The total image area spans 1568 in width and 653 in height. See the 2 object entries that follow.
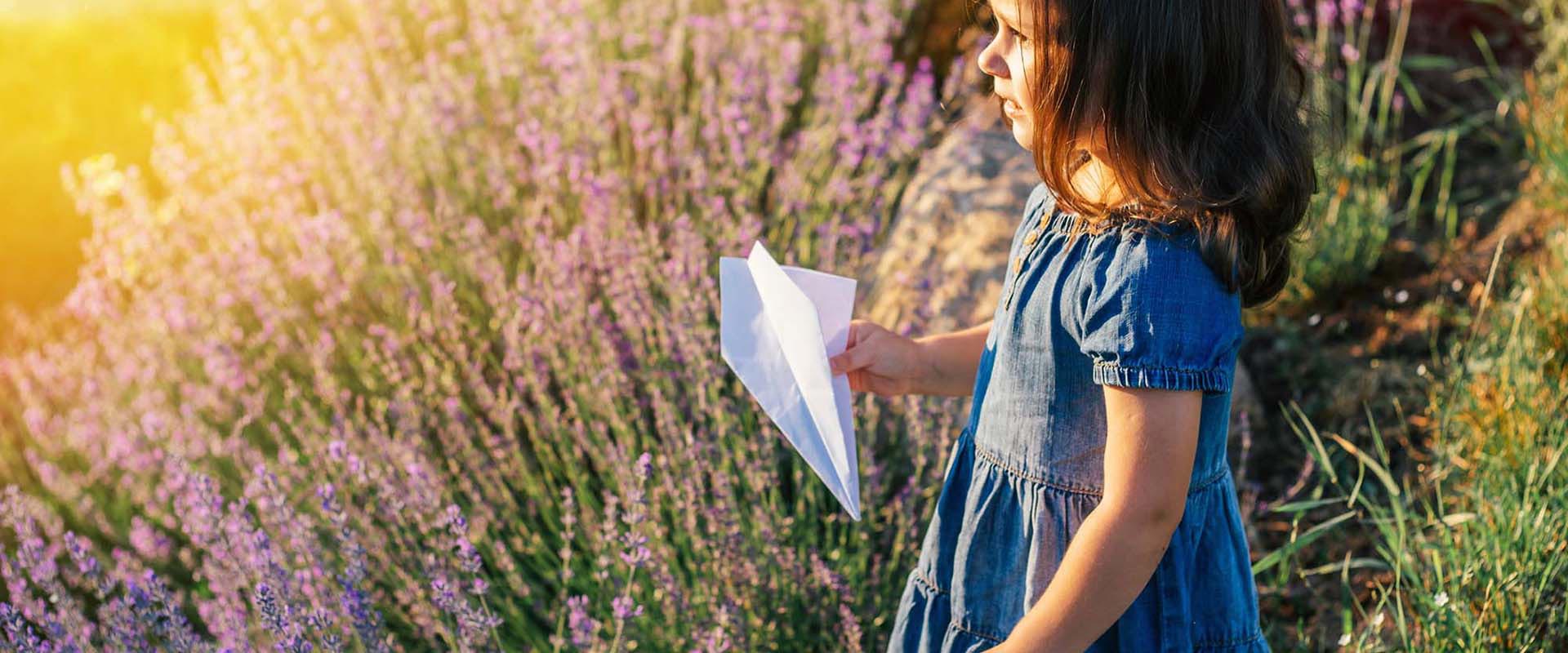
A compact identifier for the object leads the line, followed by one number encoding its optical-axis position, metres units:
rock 2.76
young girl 1.23
